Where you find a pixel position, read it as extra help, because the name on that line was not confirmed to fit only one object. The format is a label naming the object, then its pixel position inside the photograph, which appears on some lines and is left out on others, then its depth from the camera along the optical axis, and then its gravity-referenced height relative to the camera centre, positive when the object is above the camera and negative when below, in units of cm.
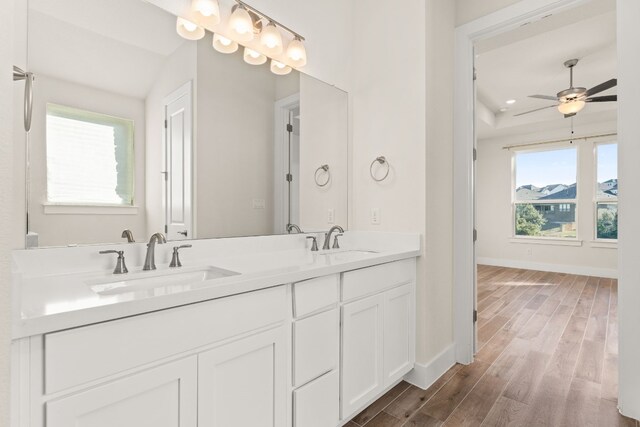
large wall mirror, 122 +38
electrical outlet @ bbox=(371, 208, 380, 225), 226 -2
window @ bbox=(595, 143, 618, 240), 522 +33
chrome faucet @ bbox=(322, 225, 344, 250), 217 -17
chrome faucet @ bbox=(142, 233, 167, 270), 134 -18
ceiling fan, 347 +125
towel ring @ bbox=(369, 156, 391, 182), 221 +34
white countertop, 78 -23
